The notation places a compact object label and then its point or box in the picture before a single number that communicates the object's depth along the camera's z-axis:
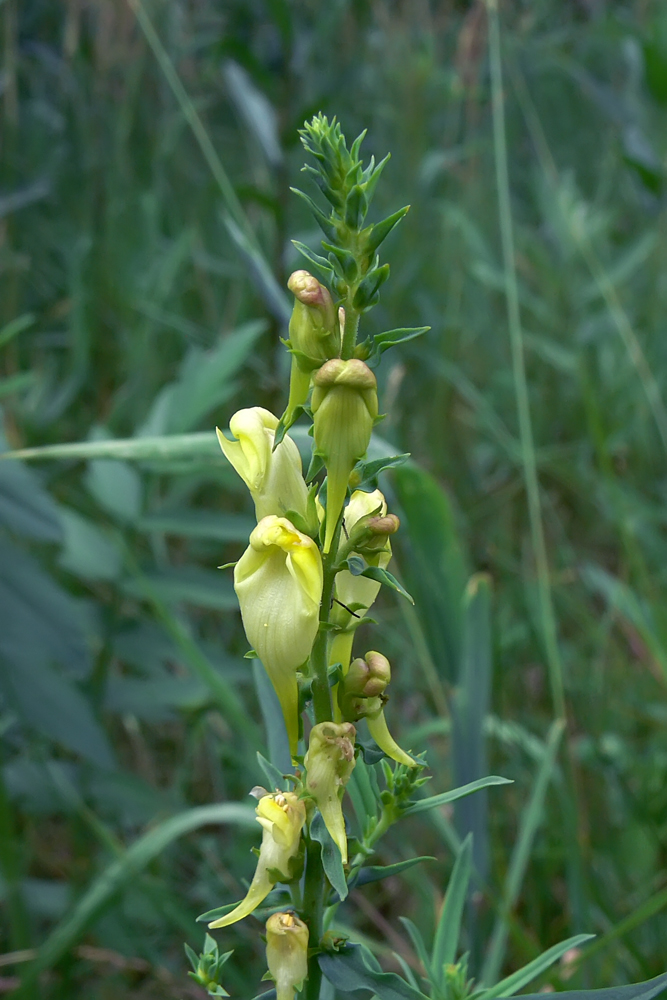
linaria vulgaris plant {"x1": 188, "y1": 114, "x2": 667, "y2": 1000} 0.28
